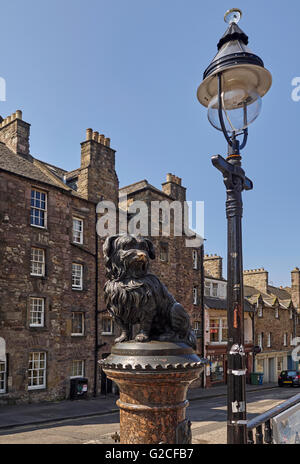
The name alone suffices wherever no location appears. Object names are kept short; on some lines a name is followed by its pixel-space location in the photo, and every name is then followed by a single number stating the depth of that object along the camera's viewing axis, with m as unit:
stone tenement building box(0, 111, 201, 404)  18.08
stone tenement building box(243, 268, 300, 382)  39.31
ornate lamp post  3.31
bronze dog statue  3.44
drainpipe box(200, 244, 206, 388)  30.05
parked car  32.97
